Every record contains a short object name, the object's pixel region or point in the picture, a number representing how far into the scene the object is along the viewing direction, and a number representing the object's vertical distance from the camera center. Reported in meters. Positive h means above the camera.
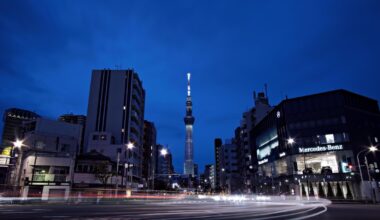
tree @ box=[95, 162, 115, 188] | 60.67 +4.35
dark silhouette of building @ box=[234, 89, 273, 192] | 115.25 +24.52
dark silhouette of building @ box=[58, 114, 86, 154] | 172.12 +44.06
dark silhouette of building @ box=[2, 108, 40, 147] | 62.30 +13.17
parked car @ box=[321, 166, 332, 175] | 66.62 +4.68
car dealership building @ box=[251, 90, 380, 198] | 65.00 +11.70
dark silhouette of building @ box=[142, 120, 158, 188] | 112.75 +16.75
